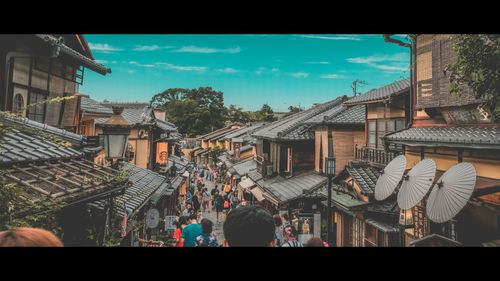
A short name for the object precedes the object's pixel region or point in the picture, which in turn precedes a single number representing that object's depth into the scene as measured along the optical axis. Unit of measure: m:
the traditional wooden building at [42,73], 6.39
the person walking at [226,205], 16.97
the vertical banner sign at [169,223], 10.94
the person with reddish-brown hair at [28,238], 1.67
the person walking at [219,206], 17.12
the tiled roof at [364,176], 8.74
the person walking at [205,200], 19.45
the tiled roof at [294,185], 12.09
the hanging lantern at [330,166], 8.52
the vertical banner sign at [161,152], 18.53
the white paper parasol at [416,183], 5.46
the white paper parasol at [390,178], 6.41
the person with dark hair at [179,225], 9.95
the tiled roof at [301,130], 14.65
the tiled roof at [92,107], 12.34
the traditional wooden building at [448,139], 5.69
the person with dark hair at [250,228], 2.32
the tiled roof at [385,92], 10.32
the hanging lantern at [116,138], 6.34
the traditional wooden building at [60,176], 3.83
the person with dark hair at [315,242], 3.19
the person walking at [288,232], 8.59
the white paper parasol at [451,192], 4.54
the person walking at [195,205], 16.10
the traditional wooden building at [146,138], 15.47
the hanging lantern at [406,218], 7.58
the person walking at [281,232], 9.70
